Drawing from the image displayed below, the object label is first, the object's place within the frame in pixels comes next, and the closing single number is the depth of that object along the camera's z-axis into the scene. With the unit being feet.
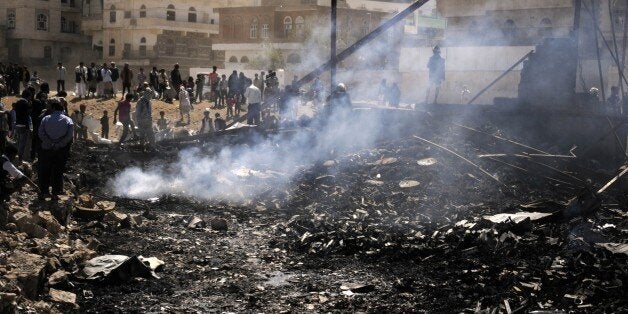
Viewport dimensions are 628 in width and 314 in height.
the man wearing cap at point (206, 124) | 78.79
